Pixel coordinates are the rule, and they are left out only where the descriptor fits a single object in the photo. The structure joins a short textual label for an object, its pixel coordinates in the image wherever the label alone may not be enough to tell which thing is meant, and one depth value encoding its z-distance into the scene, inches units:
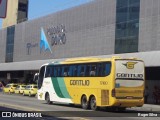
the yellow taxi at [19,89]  2263.8
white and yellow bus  986.7
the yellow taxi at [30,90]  2083.5
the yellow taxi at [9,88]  2447.7
